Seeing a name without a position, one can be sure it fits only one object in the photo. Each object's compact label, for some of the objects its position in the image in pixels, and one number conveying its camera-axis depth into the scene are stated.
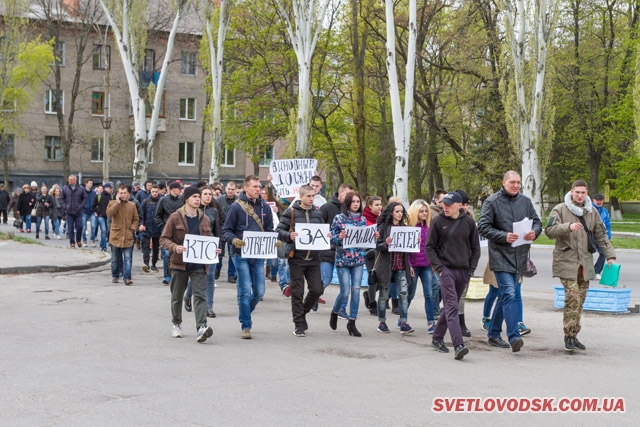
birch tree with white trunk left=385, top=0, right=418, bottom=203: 25.78
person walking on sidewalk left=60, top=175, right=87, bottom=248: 25.50
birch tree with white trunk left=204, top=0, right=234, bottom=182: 36.31
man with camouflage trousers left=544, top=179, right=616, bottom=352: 10.39
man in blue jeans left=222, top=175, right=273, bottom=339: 11.16
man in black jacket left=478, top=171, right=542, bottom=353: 10.35
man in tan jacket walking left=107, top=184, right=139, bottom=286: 17.00
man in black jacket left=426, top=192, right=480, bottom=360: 10.20
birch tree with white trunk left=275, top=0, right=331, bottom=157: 30.14
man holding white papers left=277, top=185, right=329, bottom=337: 11.39
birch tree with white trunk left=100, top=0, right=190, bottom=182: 33.50
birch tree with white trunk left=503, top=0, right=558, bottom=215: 32.00
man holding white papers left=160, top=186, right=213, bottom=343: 10.84
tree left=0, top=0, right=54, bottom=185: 41.72
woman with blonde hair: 12.06
